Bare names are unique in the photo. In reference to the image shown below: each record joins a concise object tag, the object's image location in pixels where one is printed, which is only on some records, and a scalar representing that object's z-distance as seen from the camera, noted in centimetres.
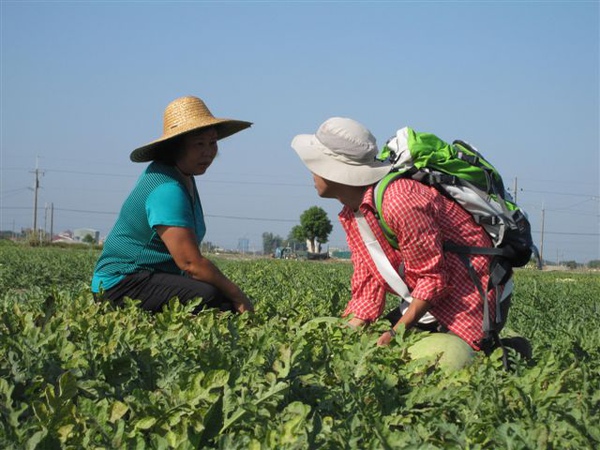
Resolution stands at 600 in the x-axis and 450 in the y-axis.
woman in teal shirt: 527
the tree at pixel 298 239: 9610
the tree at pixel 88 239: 8470
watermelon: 403
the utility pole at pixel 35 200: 7269
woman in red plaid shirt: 425
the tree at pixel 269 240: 16722
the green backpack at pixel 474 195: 443
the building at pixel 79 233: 11894
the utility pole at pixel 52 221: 9350
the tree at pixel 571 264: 9262
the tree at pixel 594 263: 10989
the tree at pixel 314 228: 9406
